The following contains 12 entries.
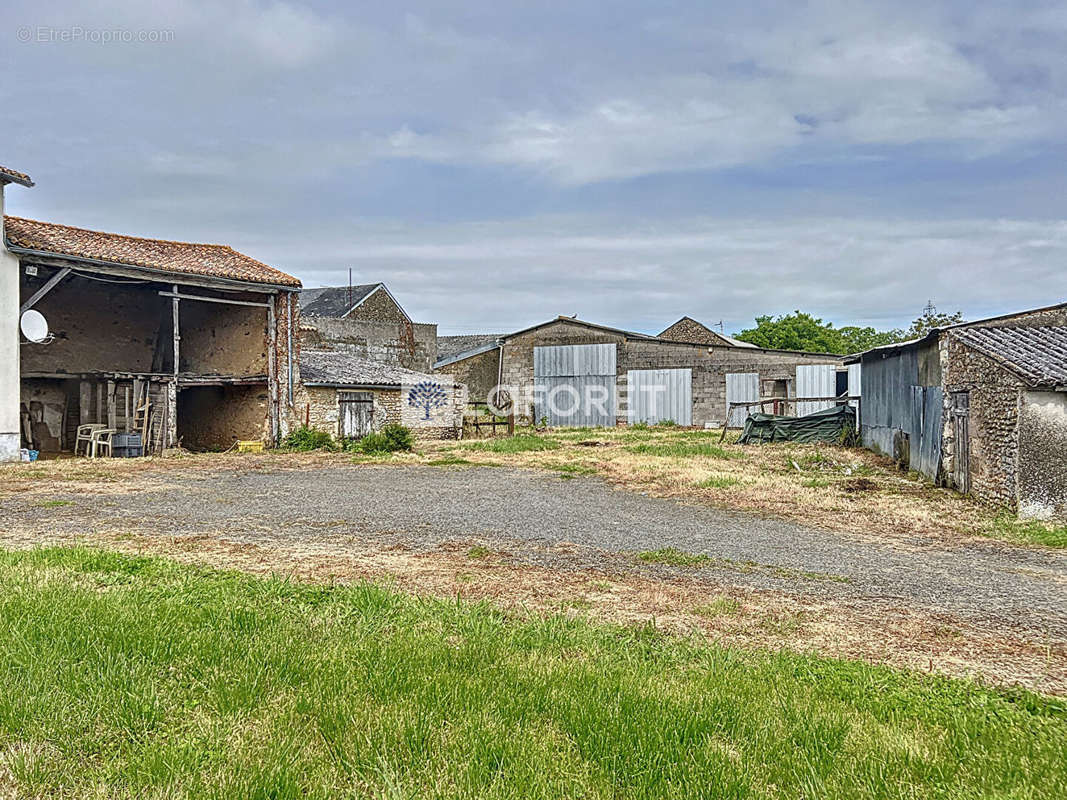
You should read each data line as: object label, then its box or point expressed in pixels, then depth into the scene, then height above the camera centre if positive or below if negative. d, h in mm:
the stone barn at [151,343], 20109 +1618
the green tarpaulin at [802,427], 24109 -1024
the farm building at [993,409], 10648 -258
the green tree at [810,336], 56844 +4297
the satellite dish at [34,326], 18219 +1647
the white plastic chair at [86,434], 20678 -1010
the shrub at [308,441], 22172 -1272
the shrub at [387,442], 21719 -1279
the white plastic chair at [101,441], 19967 -1130
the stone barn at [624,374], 31281 +839
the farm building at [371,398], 23609 -81
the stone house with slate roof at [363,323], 40219 +3832
